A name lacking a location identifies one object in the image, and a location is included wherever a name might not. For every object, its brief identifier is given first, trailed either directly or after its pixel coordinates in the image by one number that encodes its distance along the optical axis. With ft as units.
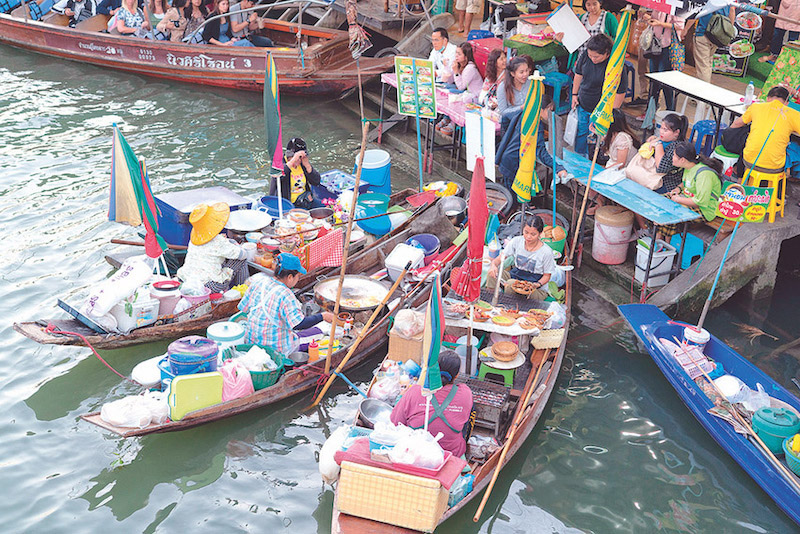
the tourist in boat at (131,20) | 50.26
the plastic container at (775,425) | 20.48
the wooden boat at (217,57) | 47.14
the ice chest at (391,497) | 17.63
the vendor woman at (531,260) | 25.86
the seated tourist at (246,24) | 48.62
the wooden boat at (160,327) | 23.75
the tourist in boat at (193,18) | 48.91
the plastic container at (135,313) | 25.07
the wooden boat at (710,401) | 20.16
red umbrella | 22.22
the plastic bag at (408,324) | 23.72
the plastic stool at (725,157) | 28.60
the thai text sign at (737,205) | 25.00
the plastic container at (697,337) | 24.43
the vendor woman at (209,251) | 26.27
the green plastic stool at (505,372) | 23.03
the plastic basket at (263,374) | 23.12
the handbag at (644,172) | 28.50
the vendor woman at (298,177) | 31.42
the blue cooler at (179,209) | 28.68
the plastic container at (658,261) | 28.14
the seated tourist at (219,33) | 48.62
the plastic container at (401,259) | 28.14
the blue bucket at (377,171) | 33.58
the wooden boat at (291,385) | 21.40
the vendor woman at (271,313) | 23.72
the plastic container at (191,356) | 22.13
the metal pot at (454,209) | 31.42
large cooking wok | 26.68
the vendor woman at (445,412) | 18.89
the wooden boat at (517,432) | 18.13
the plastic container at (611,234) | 29.17
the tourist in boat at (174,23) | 49.49
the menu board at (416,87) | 34.73
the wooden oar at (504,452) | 19.32
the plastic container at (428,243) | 29.40
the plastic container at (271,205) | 31.24
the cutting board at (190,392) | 21.42
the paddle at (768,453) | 19.54
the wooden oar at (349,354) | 23.82
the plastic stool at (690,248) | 28.53
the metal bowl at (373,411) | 20.84
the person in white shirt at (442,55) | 39.24
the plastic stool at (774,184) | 27.12
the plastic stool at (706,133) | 30.99
